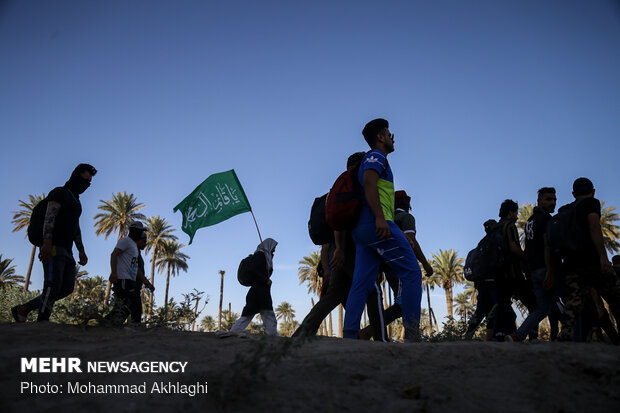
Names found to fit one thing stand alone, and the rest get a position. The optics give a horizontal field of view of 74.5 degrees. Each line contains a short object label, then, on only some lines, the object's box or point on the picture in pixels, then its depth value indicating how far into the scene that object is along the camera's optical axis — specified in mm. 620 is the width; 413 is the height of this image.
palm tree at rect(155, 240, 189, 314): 42188
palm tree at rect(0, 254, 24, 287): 35219
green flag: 8094
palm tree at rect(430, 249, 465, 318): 39094
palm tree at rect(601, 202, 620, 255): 27922
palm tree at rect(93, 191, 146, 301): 35312
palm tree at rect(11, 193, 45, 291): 33906
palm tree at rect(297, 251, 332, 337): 45719
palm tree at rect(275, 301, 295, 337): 68862
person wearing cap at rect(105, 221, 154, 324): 5316
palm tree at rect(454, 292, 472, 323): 43831
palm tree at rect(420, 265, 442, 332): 37994
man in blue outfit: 3401
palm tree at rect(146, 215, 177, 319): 38312
